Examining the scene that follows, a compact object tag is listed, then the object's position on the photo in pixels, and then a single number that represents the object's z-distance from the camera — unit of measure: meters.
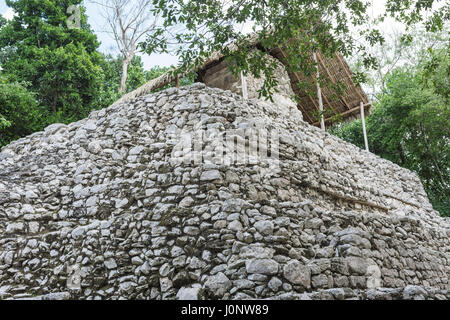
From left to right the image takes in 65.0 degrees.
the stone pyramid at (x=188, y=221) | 4.27
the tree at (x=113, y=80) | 13.27
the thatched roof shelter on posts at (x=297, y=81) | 9.70
